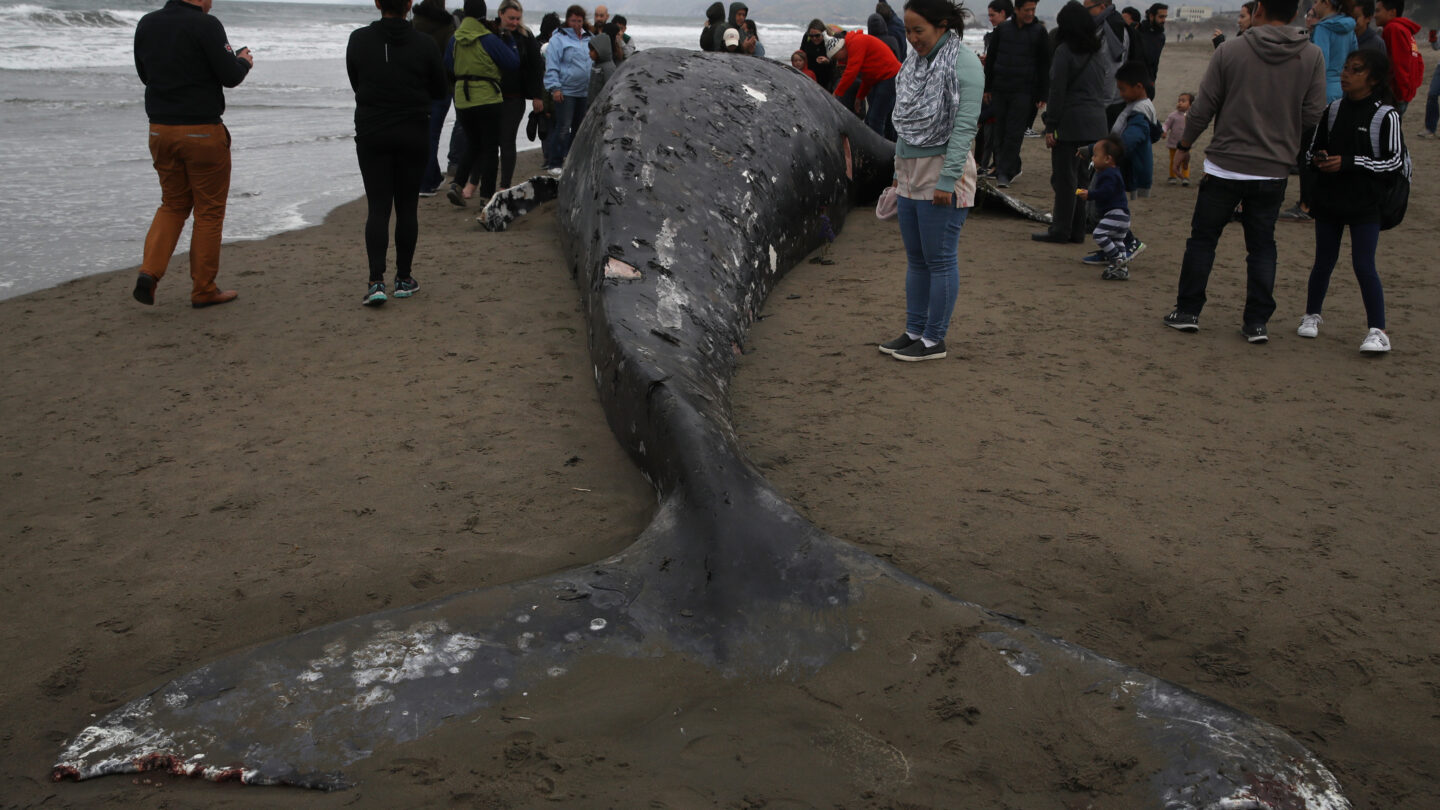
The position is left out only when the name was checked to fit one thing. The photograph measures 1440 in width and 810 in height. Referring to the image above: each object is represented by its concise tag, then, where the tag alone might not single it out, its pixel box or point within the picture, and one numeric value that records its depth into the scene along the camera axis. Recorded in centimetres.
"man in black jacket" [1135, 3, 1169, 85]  1334
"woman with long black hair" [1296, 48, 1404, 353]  545
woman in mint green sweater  512
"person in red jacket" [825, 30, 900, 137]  1084
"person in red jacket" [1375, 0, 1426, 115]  907
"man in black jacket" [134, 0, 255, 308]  611
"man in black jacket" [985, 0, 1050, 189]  1002
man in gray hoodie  563
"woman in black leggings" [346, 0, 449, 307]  625
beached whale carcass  231
